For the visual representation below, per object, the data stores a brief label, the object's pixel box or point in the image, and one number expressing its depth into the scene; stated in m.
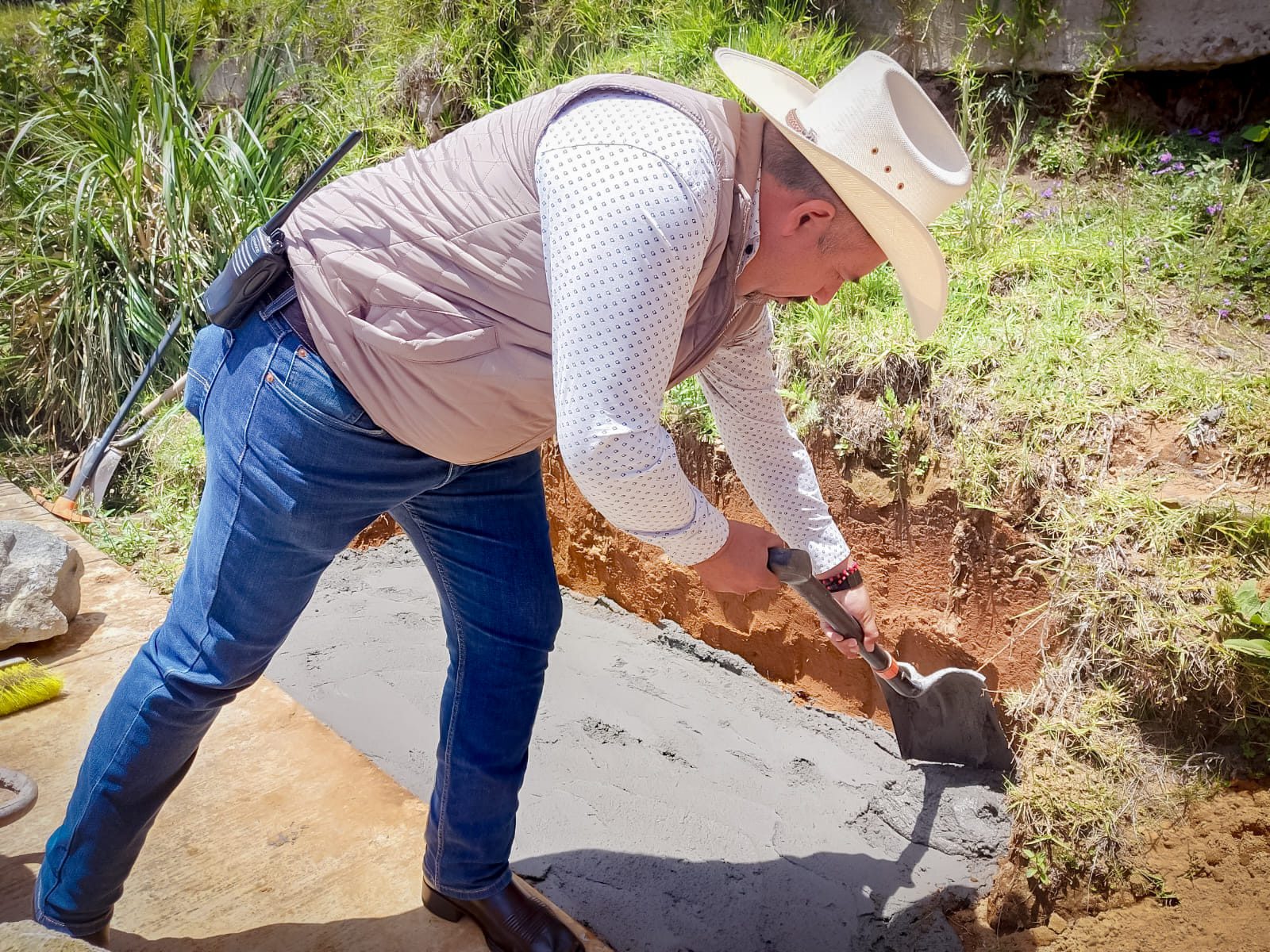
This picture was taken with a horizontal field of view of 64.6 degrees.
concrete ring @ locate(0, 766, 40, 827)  2.15
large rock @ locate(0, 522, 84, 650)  2.88
